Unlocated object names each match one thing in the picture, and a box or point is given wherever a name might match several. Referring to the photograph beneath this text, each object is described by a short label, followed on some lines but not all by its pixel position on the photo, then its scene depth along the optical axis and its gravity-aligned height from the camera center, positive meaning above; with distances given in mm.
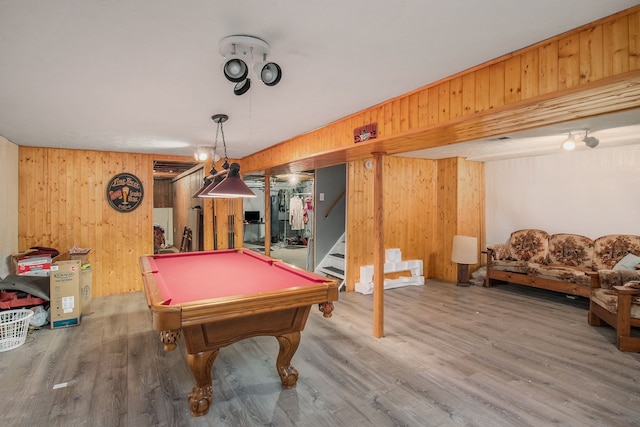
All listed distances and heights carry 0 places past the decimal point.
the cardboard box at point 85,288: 4678 -1123
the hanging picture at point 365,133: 3447 +807
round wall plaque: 5957 +313
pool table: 2158 -677
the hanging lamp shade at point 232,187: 3133 +208
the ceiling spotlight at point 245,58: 1975 +970
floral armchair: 3568 -1087
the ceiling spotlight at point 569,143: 4578 +893
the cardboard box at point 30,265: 4484 -744
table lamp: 6383 -870
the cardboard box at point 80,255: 5094 -696
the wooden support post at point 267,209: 7016 +4
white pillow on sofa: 4633 -754
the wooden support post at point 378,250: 3955 -498
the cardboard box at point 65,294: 4180 -1061
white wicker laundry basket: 3578 -1290
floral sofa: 5141 -859
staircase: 6402 -1101
